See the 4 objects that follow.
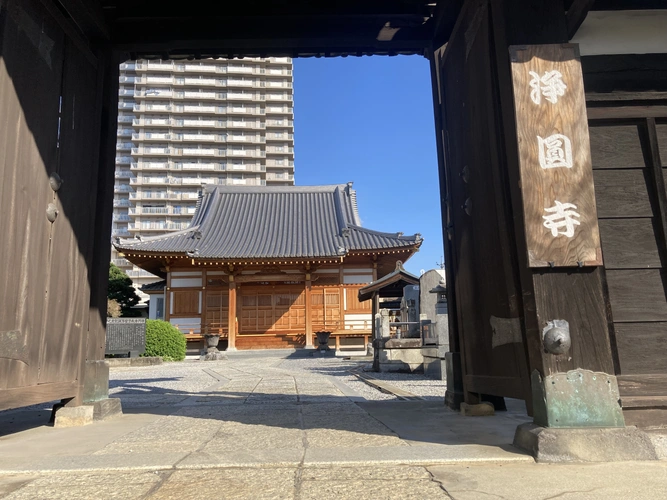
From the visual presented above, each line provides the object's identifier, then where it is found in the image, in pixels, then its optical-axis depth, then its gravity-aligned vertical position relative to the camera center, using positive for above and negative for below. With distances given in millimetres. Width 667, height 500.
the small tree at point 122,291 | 27000 +2027
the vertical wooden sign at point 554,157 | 2170 +751
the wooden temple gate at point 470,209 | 2270 +661
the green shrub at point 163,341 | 14023 -494
